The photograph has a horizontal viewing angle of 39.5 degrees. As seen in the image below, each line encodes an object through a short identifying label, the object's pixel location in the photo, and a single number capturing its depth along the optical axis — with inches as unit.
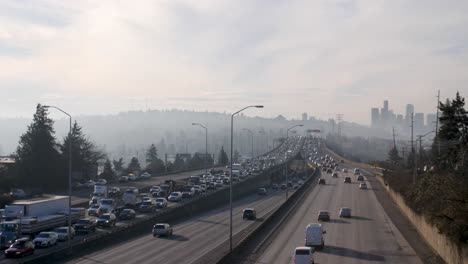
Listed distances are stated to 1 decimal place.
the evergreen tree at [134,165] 5634.8
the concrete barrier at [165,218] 1384.1
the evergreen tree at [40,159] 3211.1
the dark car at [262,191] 4111.7
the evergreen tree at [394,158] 5171.3
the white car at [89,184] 3420.3
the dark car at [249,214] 2482.8
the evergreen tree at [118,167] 5823.3
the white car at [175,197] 2950.3
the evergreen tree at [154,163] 5448.3
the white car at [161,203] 2607.3
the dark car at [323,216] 2319.1
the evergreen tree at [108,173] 4274.9
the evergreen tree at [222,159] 7283.5
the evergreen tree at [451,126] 2453.9
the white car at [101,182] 3389.0
